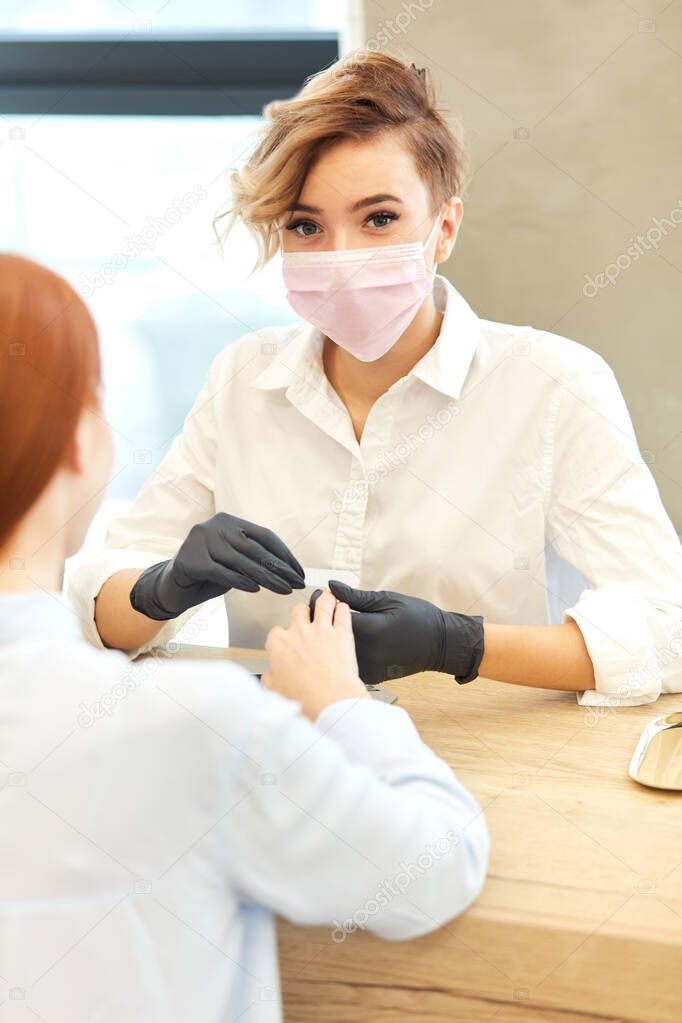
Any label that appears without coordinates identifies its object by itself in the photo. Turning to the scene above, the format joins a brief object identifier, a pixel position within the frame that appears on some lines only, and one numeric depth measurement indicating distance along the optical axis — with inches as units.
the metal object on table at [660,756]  43.7
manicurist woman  58.2
